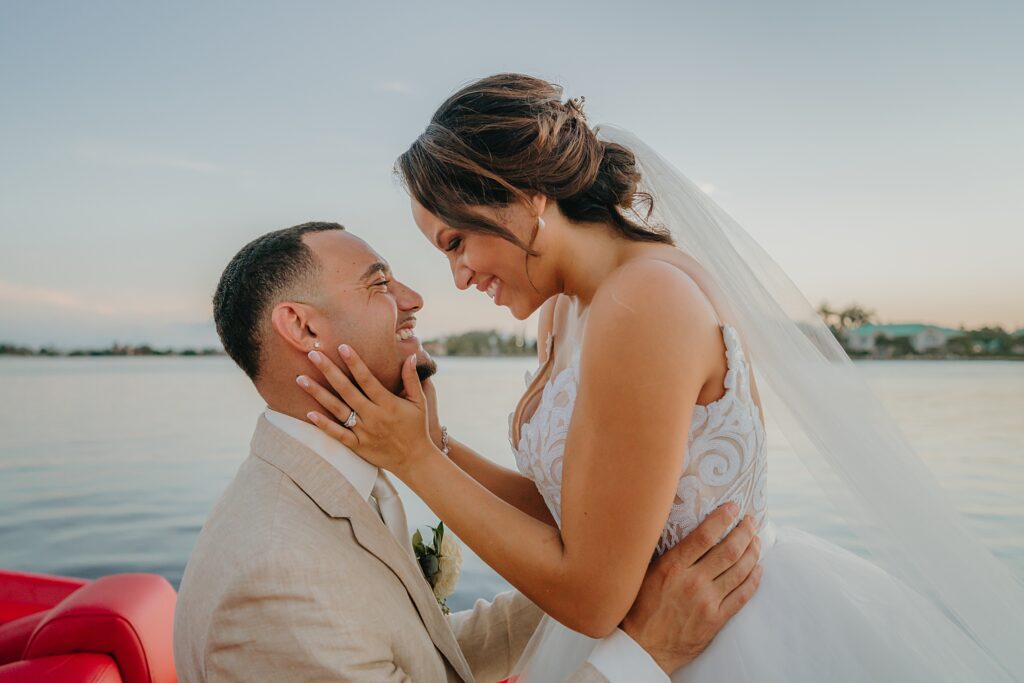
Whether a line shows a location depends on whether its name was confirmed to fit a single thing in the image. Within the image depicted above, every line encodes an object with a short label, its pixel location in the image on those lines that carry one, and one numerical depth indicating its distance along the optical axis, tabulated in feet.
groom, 4.80
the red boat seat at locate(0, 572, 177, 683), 5.87
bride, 4.90
